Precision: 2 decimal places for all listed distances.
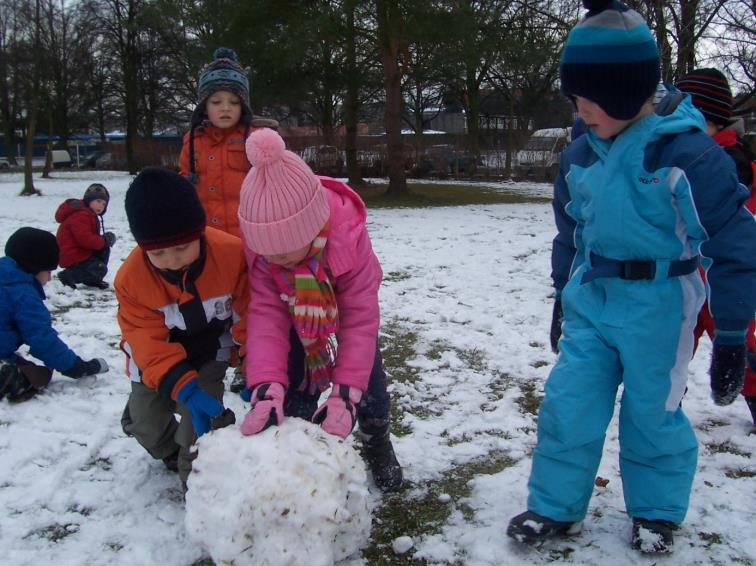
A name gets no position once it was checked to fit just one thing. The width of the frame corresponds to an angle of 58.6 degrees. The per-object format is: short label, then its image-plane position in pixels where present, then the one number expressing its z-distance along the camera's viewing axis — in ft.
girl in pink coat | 6.82
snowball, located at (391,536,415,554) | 7.41
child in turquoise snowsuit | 6.50
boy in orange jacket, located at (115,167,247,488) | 7.29
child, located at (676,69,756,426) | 10.55
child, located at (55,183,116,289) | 20.11
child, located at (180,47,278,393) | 11.49
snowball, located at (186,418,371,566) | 6.09
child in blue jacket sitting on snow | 11.41
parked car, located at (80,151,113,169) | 113.48
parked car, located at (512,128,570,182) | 74.33
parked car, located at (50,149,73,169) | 117.60
